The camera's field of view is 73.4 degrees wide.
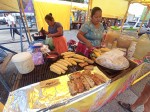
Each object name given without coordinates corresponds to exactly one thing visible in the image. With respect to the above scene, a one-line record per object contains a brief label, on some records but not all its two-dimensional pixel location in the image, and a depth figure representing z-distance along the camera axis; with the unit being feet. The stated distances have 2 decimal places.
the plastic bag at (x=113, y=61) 3.28
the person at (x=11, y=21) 19.30
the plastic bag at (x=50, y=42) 7.90
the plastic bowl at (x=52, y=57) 3.70
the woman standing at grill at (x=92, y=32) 4.61
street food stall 2.28
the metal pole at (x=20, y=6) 8.26
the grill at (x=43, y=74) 2.76
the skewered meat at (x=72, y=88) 2.49
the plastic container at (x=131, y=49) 4.68
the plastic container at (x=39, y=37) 8.82
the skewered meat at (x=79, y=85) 2.59
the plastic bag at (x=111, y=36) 5.59
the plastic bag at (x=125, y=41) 5.03
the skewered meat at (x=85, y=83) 2.68
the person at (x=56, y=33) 7.55
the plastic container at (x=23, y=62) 2.71
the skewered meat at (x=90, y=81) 2.77
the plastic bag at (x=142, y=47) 4.95
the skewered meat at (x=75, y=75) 2.93
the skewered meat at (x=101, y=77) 2.93
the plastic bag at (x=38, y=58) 3.48
